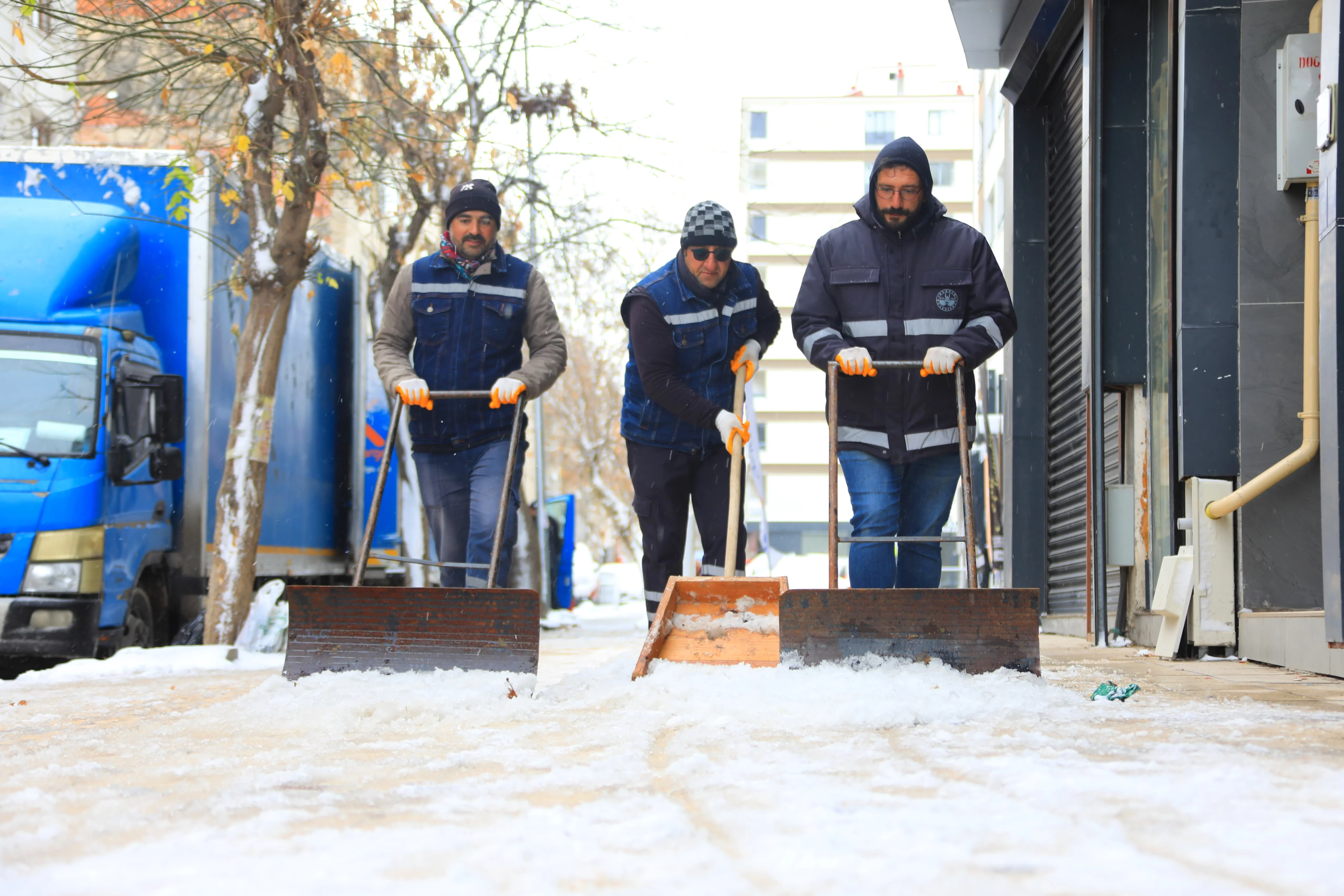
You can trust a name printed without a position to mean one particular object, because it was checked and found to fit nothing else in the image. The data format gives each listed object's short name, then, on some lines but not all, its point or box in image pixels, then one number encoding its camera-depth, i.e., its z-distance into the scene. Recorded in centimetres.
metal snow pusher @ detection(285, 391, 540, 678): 442
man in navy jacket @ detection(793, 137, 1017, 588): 484
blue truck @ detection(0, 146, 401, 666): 696
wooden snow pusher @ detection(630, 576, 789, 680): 468
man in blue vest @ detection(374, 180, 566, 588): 531
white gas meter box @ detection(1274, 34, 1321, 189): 576
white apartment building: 5903
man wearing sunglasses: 530
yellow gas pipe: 552
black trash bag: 831
